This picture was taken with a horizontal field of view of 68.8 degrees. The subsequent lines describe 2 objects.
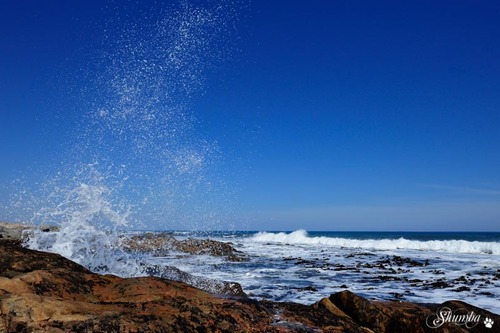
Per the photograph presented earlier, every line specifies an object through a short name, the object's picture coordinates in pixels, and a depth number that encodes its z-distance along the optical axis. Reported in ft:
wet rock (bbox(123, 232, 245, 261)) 79.36
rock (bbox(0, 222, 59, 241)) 50.71
